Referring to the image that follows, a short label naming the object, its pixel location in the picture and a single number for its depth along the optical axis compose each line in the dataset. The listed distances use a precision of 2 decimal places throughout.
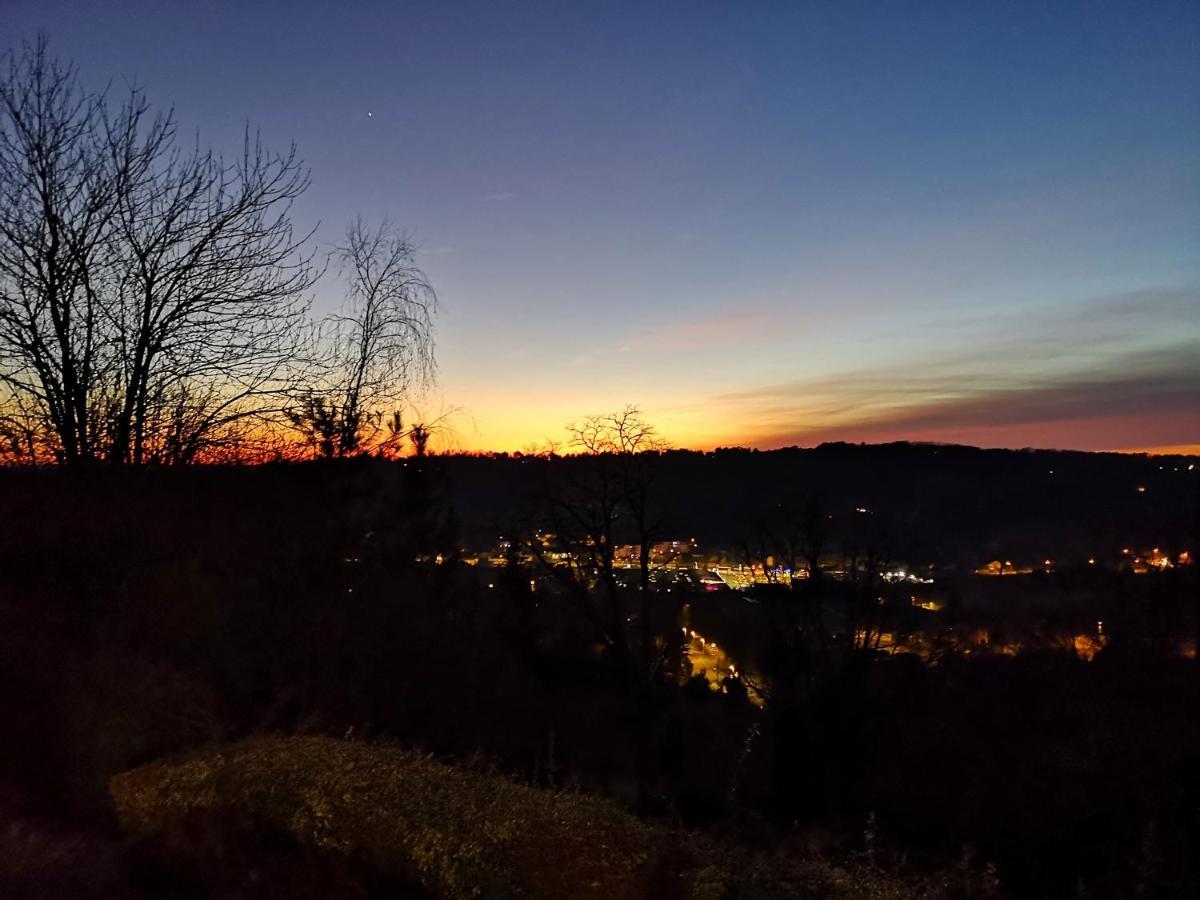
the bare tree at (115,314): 8.46
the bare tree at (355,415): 10.32
